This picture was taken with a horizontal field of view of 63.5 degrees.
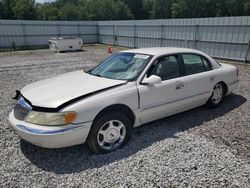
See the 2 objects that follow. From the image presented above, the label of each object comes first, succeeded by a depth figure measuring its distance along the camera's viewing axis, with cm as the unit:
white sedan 265
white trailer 1667
